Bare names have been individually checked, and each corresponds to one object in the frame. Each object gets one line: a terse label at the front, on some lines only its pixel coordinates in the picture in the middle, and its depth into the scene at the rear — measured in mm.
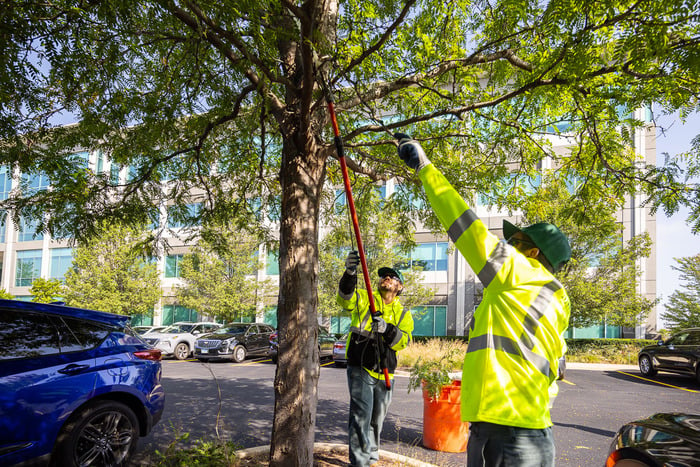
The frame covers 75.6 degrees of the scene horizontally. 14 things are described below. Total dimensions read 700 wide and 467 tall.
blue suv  3875
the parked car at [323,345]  18236
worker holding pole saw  4301
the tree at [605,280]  19297
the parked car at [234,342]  17578
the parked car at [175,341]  18938
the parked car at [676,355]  13609
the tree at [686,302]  22638
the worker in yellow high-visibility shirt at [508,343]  1995
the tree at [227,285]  26016
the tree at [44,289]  20547
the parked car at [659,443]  3213
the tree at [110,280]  25312
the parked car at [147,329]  21047
